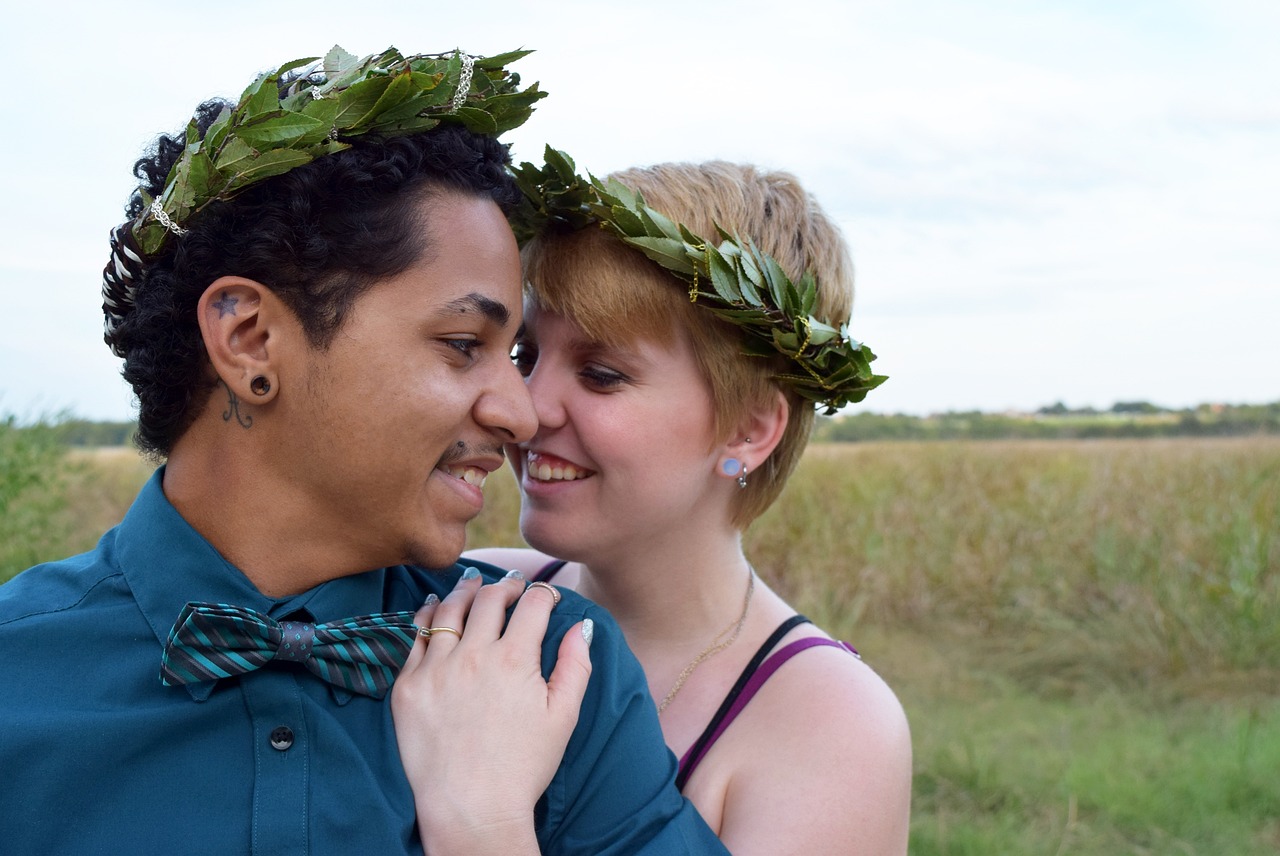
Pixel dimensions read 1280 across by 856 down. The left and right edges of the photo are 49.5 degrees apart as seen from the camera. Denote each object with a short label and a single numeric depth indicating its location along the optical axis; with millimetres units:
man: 570
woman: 734
